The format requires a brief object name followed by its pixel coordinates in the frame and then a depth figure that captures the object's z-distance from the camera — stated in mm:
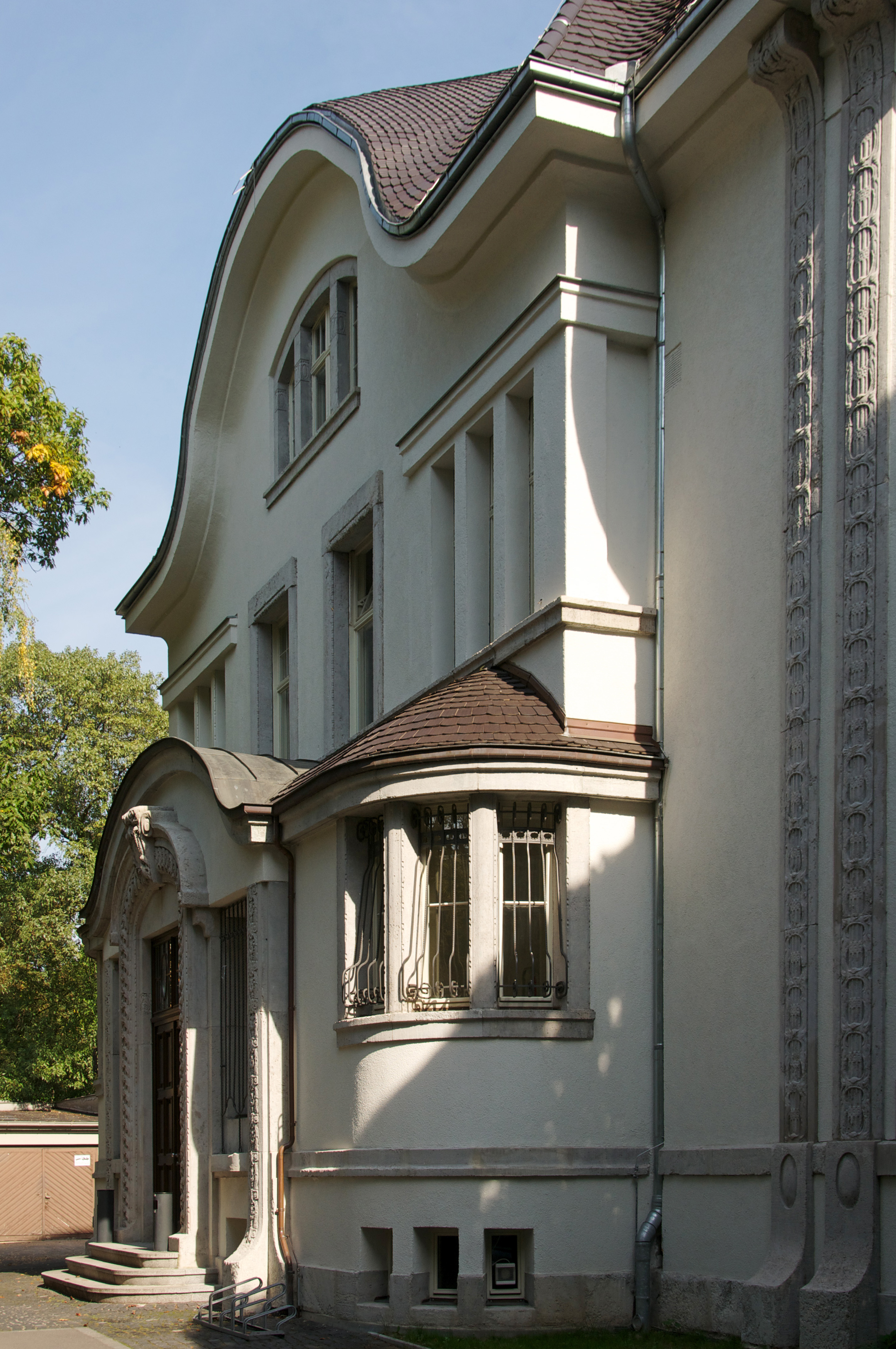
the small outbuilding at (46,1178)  30625
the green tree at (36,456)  19250
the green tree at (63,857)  39156
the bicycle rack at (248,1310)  11133
